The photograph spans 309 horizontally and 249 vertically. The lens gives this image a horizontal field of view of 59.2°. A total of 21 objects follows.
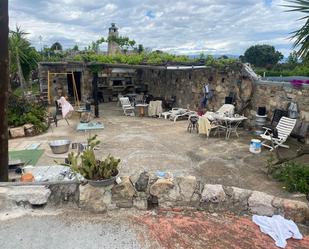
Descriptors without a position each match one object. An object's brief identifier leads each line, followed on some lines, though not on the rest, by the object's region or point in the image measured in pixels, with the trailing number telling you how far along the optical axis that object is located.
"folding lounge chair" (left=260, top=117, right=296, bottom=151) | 6.90
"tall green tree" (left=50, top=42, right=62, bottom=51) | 29.71
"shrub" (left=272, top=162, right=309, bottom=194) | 4.46
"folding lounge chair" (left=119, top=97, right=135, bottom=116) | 12.70
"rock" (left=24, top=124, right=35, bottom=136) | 8.63
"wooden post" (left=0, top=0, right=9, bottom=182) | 3.75
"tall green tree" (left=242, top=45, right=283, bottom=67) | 38.56
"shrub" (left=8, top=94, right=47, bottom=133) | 8.83
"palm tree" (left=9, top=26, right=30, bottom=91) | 12.84
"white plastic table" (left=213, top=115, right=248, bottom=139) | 8.23
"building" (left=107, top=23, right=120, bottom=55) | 21.05
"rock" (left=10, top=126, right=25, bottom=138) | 8.34
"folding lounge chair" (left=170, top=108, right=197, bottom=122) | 11.43
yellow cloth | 8.09
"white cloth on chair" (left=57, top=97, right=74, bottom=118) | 8.97
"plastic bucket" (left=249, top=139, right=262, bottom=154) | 6.74
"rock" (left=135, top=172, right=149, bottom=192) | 3.71
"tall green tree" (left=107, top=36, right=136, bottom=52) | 22.53
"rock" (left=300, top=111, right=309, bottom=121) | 7.00
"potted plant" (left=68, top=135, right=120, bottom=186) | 3.61
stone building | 8.17
